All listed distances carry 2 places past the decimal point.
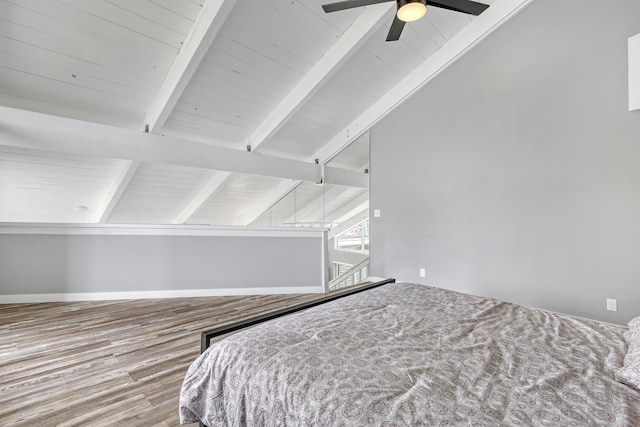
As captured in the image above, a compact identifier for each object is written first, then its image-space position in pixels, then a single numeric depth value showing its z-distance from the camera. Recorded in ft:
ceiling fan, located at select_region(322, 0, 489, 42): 6.13
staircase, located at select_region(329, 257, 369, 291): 18.81
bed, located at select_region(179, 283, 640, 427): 2.58
